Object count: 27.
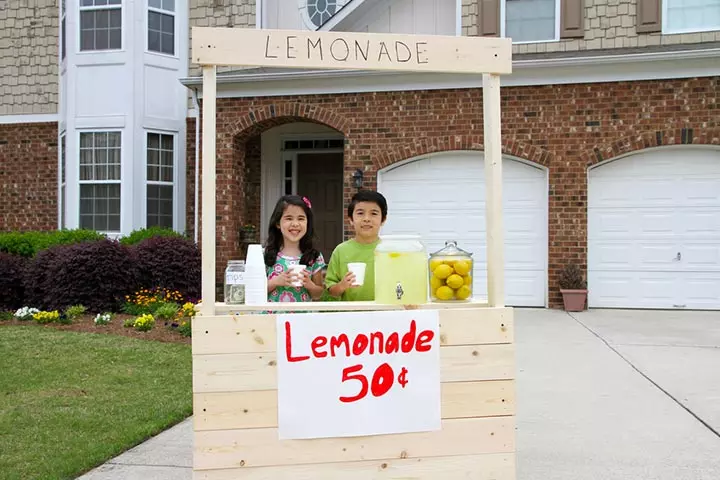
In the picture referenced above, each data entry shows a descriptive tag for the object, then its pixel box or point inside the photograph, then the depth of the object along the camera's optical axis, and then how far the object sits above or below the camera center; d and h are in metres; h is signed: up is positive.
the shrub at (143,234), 11.45 +0.16
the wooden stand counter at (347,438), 2.86 -0.71
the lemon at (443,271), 3.05 -0.12
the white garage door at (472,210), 10.66 +0.51
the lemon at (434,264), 3.08 -0.09
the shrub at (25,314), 9.11 -0.90
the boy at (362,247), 3.75 -0.02
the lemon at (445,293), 3.08 -0.22
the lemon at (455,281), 3.05 -0.16
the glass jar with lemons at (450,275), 3.05 -0.14
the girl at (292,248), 3.94 -0.03
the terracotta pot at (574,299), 10.18 -0.82
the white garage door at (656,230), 10.16 +0.18
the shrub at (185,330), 7.95 -0.98
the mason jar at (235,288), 3.16 -0.20
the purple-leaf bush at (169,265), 9.76 -0.30
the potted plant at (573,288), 10.20 -0.66
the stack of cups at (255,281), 3.11 -0.17
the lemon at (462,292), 3.09 -0.22
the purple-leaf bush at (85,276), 9.28 -0.42
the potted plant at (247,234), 11.72 +0.16
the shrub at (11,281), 9.66 -0.51
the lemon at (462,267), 3.05 -0.10
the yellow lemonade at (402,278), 3.02 -0.15
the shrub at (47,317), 8.68 -0.90
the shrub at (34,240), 11.03 +0.07
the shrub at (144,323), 8.07 -0.91
